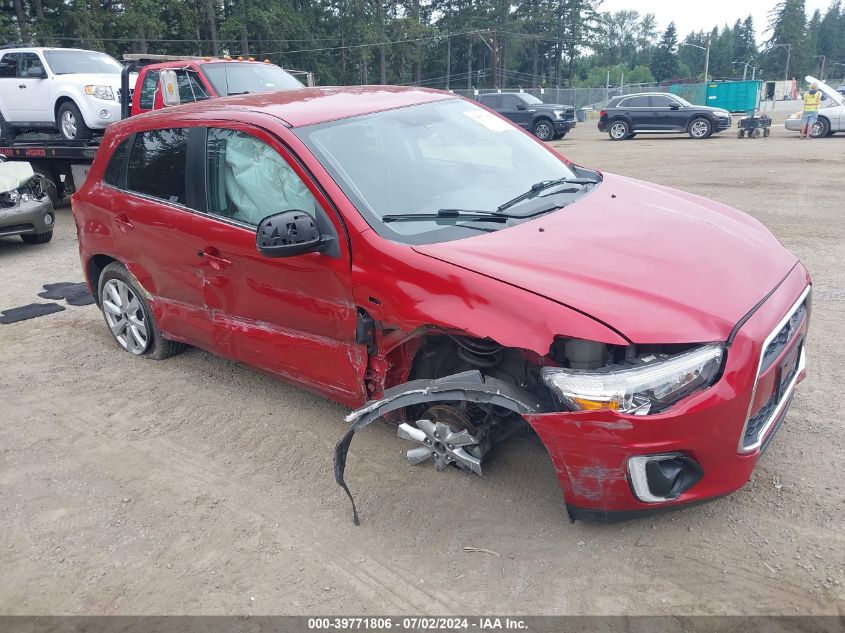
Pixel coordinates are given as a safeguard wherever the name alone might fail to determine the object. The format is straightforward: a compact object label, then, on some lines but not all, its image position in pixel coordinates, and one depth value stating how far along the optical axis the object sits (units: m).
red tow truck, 10.10
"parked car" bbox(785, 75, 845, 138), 20.12
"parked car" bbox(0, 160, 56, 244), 8.53
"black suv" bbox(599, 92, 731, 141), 22.53
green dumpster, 34.97
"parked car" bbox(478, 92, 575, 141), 24.39
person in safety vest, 20.20
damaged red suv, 2.56
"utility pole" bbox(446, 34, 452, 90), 70.81
